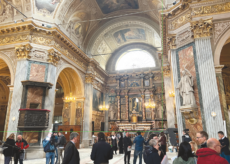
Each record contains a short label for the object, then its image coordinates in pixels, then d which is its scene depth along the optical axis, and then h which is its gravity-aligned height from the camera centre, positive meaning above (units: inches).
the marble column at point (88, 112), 609.6 +25.9
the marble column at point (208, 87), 283.3 +53.7
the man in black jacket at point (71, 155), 125.5 -25.1
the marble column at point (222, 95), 289.6 +40.6
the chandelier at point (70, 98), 616.7 +73.1
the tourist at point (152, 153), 118.4 -23.4
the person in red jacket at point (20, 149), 222.2 -37.7
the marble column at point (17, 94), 401.0 +59.0
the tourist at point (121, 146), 391.2 -58.8
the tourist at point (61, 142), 251.4 -31.8
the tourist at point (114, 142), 420.6 -53.8
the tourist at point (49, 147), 217.5 -33.9
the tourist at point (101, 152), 134.9 -25.4
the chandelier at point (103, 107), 795.3 +54.1
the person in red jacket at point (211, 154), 83.3 -16.7
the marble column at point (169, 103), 537.8 +50.8
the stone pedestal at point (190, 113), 300.2 +10.8
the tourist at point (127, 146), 256.8 -38.6
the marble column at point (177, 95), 325.7 +46.0
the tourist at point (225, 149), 196.7 -32.8
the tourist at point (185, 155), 94.9 -19.2
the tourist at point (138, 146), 239.9 -35.8
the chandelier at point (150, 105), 801.8 +64.2
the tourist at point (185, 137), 224.1 -22.6
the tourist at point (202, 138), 118.4 -12.4
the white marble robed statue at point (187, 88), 304.7 +54.0
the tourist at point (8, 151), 213.9 -37.9
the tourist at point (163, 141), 289.7 -35.6
